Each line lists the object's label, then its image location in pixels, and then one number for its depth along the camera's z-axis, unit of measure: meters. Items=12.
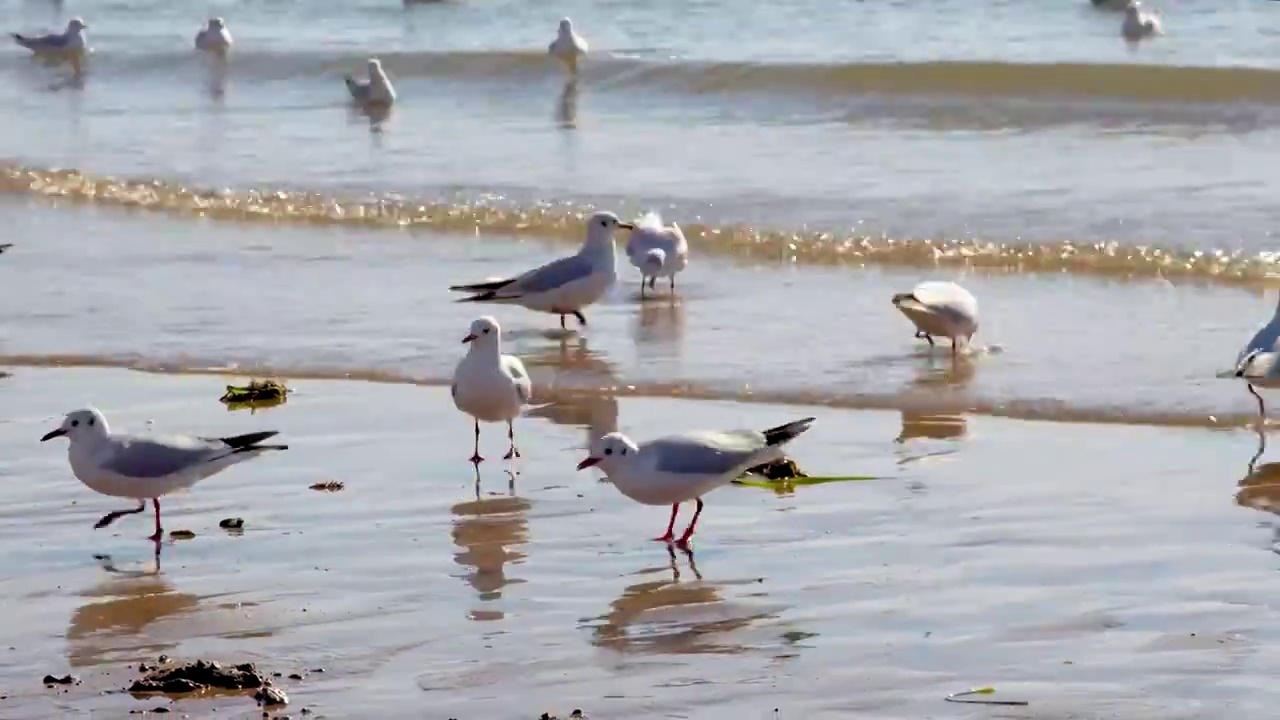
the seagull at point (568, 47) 22.34
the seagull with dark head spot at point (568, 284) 11.46
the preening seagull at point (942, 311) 10.41
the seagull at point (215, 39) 24.66
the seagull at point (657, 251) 12.48
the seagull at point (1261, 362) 8.84
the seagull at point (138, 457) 7.60
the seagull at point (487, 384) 8.75
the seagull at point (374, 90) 20.80
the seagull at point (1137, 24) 22.97
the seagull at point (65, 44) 25.27
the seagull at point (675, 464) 7.49
